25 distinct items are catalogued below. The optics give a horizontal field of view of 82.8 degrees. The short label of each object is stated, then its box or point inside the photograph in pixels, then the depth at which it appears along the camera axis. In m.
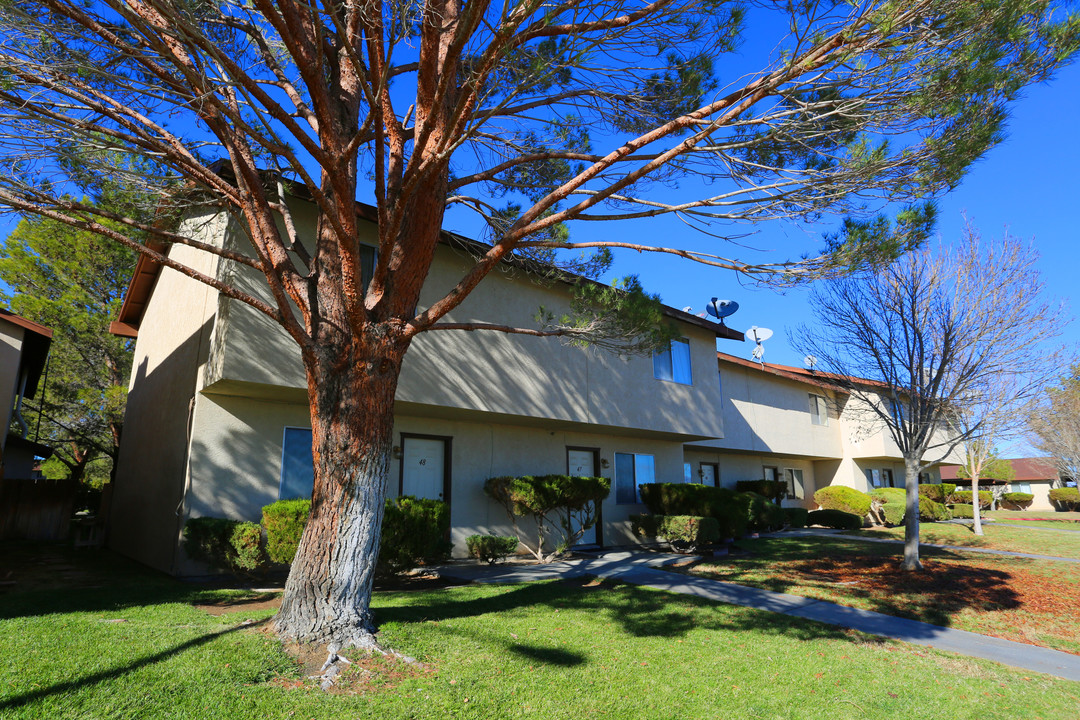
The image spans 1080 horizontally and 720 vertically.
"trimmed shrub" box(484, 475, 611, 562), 12.28
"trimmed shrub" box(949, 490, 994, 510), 32.09
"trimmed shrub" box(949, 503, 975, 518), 27.15
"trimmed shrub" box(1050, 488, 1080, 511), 41.06
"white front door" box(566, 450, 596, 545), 14.78
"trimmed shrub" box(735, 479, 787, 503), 21.28
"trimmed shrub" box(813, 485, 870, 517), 22.89
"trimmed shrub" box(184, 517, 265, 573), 8.55
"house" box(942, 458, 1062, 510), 49.41
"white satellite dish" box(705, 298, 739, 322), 20.88
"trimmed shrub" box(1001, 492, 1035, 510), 41.84
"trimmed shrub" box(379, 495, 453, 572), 8.89
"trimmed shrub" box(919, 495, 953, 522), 24.02
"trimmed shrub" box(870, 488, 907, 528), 22.34
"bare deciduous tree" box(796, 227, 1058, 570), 11.80
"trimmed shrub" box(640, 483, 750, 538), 14.53
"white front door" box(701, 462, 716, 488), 21.41
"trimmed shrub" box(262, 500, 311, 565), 8.33
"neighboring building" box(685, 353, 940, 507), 21.27
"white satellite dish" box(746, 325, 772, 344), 25.00
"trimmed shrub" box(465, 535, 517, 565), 11.63
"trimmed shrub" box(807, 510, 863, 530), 20.75
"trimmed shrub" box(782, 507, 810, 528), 20.50
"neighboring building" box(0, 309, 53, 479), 11.92
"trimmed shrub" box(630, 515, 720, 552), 12.99
